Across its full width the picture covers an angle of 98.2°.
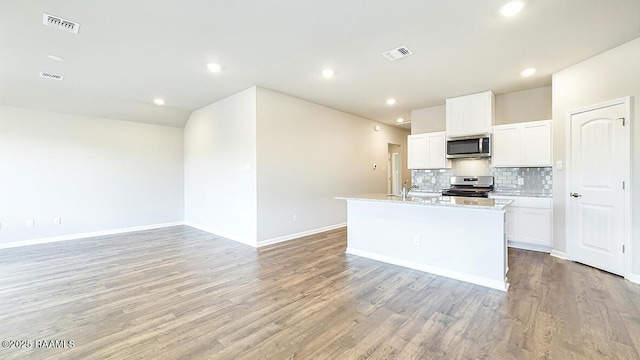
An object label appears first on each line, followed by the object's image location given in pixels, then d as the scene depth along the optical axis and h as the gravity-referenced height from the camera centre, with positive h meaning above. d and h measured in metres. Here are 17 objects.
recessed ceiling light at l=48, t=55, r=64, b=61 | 3.29 +1.48
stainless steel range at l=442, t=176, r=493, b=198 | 4.79 -0.15
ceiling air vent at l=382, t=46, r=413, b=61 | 3.15 +1.47
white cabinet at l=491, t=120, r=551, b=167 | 4.22 +0.53
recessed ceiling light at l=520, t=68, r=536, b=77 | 3.81 +1.48
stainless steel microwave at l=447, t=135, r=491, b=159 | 4.71 +0.55
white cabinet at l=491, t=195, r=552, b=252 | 4.07 -0.69
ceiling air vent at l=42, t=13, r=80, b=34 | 2.47 +1.45
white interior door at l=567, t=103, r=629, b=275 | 3.17 -0.10
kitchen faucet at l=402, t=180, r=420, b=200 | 3.69 -0.20
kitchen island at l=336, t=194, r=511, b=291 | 2.91 -0.69
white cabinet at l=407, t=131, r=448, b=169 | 5.35 +0.54
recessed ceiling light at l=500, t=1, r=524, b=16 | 2.31 +1.46
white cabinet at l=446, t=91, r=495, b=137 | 4.73 +1.13
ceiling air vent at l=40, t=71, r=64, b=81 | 3.88 +1.49
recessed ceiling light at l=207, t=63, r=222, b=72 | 3.58 +1.49
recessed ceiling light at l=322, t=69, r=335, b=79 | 3.81 +1.48
